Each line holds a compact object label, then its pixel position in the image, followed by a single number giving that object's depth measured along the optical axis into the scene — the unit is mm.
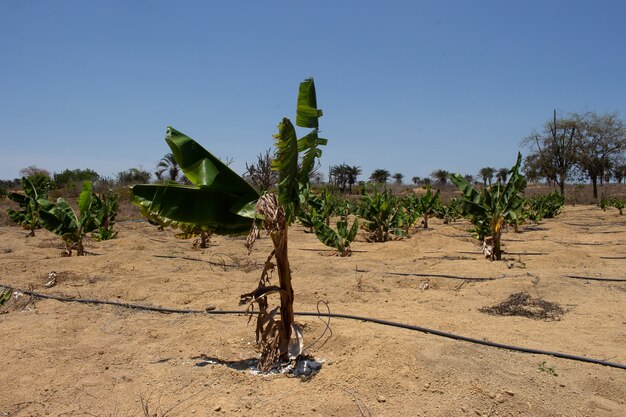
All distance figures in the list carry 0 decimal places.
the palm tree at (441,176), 64875
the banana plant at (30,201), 13570
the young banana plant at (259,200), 4254
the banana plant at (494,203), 10484
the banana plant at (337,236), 12367
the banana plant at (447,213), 22447
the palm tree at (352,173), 59238
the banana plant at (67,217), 10711
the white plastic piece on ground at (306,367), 4387
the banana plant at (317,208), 16938
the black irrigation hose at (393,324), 4527
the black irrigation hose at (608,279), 8227
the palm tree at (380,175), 65137
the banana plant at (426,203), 18284
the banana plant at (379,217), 14953
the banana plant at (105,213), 13628
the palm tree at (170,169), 36750
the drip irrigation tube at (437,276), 8588
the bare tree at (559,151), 37438
